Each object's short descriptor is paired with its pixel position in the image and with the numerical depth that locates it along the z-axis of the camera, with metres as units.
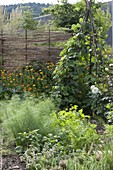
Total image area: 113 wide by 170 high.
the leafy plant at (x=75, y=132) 3.14
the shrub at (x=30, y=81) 6.19
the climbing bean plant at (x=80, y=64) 5.16
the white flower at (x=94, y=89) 4.21
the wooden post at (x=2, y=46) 8.38
